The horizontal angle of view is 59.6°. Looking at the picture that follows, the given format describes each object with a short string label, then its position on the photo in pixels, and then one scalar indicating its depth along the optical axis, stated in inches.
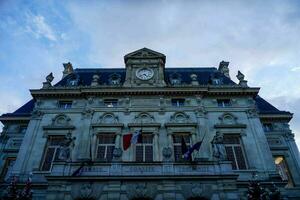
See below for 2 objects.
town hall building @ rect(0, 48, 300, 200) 730.8
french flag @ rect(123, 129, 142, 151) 816.3
